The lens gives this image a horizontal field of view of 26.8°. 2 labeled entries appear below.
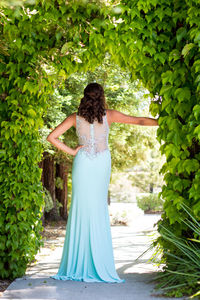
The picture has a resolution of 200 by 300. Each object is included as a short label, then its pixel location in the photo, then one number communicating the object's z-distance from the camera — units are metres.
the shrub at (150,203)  20.73
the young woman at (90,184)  4.62
